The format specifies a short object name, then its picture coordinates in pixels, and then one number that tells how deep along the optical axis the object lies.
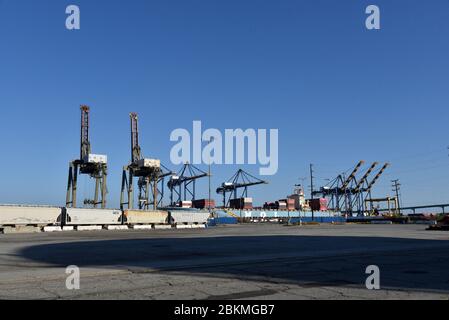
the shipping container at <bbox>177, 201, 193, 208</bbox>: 144.00
